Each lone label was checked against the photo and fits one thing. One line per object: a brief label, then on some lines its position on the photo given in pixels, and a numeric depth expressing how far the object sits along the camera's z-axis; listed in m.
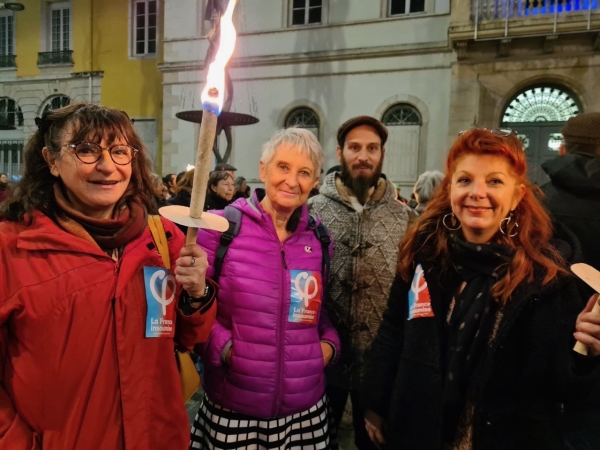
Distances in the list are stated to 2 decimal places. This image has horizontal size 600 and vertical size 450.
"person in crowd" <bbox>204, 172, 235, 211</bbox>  5.55
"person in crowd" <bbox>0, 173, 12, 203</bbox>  6.23
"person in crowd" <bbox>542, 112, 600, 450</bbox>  2.25
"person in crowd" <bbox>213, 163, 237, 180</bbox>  5.87
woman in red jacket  1.48
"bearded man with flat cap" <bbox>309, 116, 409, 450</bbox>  2.64
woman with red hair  1.57
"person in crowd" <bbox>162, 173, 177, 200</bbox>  7.50
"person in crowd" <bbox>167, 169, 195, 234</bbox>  5.06
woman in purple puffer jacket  2.09
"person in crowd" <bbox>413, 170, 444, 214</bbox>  4.87
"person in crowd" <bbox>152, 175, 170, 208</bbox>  3.76
